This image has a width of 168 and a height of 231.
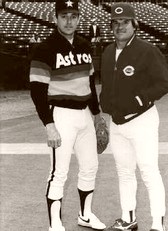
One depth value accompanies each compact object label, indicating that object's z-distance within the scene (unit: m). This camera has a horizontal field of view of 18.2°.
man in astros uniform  3.94
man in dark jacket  3.85
